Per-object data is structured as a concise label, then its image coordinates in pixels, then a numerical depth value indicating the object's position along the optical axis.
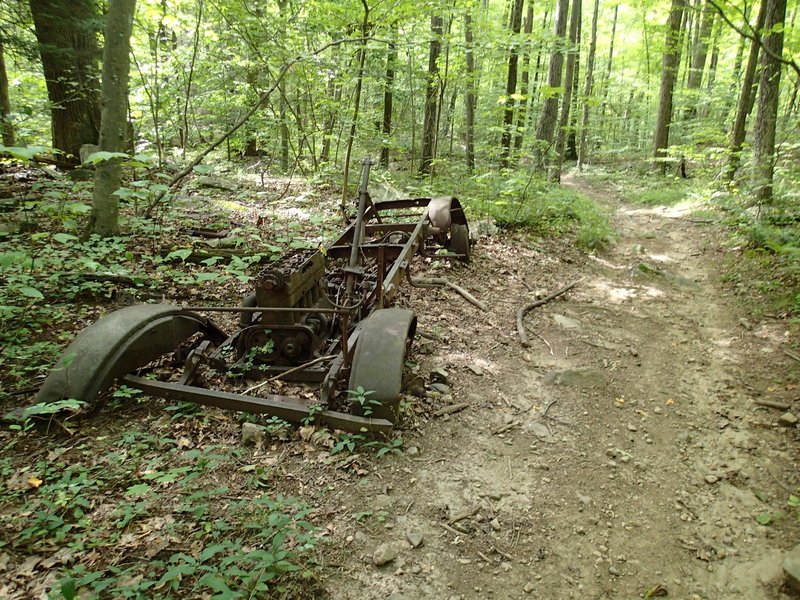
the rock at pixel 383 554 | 2.36
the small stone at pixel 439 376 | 4.20
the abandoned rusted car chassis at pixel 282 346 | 3.16
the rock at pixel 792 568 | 2.22
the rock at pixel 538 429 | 3.56
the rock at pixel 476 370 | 4.41
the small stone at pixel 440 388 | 4.03
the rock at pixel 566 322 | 5.48
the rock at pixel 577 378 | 4.28
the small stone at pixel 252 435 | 3.13
